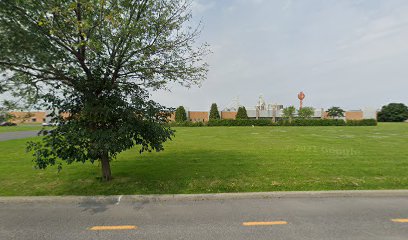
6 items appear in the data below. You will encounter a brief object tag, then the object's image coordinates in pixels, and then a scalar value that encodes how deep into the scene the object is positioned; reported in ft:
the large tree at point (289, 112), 186.53
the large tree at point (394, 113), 232.32
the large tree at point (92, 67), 14.65
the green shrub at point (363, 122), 158.92
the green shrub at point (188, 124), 150.20
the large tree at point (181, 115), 175.32
